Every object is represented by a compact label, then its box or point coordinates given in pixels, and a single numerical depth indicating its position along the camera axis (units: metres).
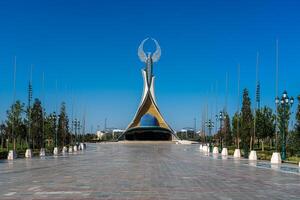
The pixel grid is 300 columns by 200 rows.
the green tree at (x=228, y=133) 43.82
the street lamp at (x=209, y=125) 37.71
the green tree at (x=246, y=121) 30.58
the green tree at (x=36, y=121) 32.54
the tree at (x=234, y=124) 34.11
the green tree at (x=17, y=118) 30.80
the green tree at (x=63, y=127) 37.82
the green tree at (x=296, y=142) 21.84
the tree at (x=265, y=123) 34.69
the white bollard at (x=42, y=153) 24.91
